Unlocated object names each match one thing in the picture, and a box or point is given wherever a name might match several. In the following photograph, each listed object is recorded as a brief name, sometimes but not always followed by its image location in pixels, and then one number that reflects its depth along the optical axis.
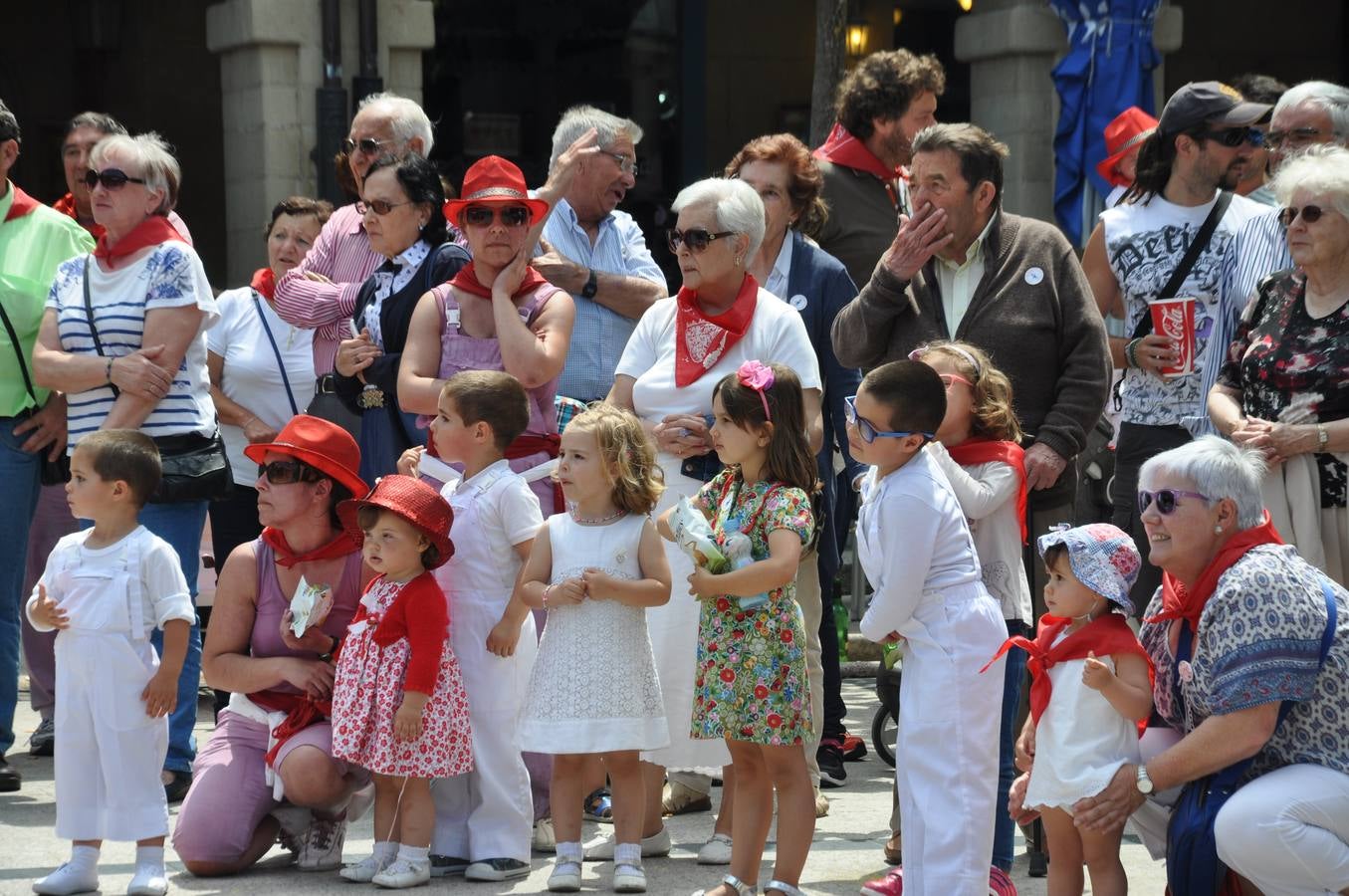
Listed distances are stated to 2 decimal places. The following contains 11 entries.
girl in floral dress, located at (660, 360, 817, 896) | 9.70
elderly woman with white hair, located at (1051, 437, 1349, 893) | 8.36
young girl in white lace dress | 10.12
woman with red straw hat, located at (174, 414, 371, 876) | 10.57
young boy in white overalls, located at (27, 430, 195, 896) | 10.08
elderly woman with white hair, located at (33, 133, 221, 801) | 12.09
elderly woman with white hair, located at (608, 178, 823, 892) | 11.00
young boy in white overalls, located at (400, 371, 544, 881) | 10.63
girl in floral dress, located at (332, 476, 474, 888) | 10.22
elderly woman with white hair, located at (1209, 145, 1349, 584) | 10.26
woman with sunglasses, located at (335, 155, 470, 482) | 12.14
